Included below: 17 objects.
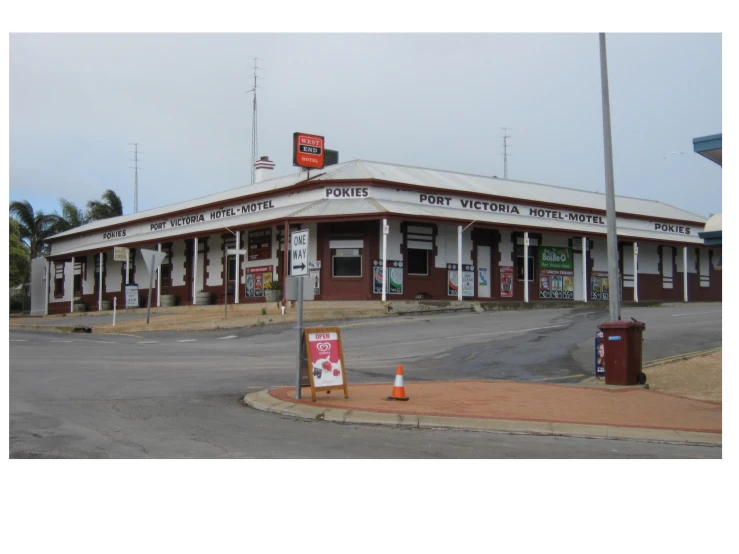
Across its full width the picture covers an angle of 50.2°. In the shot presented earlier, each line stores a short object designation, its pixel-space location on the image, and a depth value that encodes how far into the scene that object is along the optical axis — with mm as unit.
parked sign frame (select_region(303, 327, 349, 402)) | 13039
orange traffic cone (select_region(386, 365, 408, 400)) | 13156
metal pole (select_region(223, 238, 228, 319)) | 37991
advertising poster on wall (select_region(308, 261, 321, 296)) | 35062
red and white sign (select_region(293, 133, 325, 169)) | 36375
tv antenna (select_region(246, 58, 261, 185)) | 47750
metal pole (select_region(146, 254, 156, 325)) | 30906
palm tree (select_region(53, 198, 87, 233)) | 68000
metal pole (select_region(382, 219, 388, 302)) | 32569
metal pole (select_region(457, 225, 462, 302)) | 33400
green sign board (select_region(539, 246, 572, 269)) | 40000
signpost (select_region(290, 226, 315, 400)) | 12883
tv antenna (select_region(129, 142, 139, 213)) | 64850
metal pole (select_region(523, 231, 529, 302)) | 36250
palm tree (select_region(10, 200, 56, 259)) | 66875
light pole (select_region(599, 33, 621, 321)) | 15945
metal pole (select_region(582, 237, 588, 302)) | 38906
